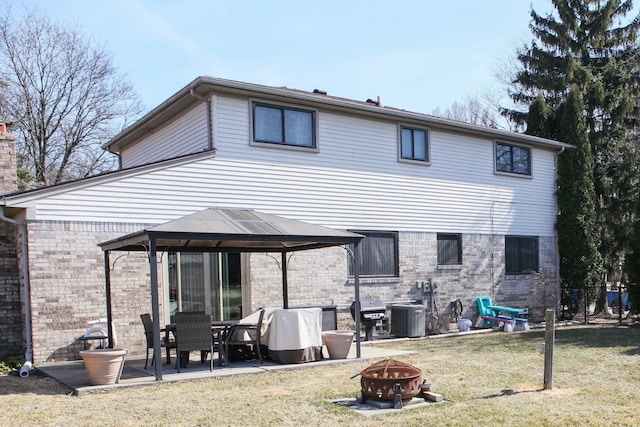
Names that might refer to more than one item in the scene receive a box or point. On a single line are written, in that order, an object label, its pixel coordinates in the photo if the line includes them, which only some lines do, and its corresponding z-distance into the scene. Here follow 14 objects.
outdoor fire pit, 7.08
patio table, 9.72
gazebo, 8.71
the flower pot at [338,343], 10.49
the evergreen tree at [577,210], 18.92
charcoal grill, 13.73
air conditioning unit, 14.27
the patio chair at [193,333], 9.34
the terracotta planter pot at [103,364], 8.28
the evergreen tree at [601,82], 20.77
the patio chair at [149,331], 9.56
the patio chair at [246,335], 10.27
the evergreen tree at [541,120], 20.23
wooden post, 7.78
